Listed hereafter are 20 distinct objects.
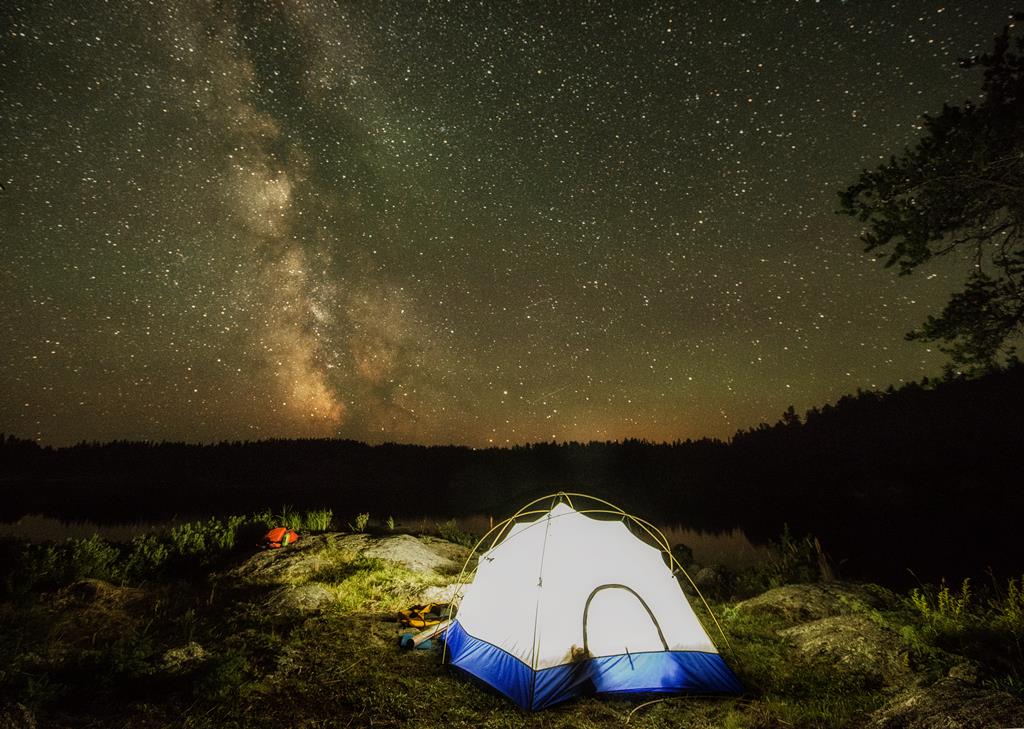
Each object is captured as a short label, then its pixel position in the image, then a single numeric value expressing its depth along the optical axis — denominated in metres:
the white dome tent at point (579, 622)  4.80
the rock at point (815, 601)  6.87
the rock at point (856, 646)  4.94
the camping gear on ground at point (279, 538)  9.45
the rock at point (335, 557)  8.23
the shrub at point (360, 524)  11.79
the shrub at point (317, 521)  12.01
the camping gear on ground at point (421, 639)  5.80
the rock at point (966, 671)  4.20
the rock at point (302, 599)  6.59
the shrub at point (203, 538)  9.22
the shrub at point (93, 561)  7.36
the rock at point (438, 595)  7.57
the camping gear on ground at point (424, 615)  6.48
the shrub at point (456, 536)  12.56
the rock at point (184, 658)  4.56
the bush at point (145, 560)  7.98
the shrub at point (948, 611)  5.64
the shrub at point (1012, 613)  5.21
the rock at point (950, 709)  2.96
